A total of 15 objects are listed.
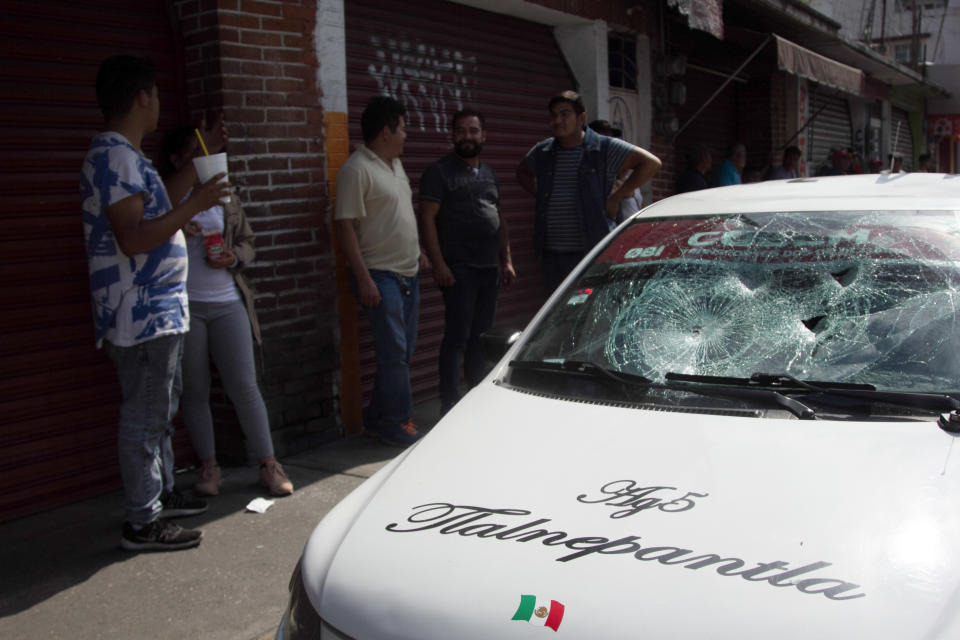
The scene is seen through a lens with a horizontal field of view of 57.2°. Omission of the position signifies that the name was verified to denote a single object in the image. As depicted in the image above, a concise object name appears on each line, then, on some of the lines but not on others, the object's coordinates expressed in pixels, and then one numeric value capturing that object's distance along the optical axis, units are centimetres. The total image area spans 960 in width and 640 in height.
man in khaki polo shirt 505
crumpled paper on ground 436
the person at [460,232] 561
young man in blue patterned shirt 354
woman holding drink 434
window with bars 908
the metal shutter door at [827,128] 1530
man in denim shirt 563
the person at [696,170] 902
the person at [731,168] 976
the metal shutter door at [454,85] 618
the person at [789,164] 1116
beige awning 976
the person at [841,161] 1253
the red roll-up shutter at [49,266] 419
